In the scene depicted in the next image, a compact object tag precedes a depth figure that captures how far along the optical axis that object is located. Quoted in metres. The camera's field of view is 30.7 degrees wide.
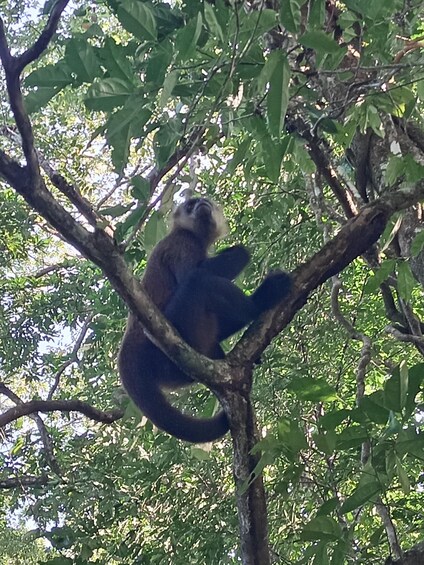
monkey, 4.12
